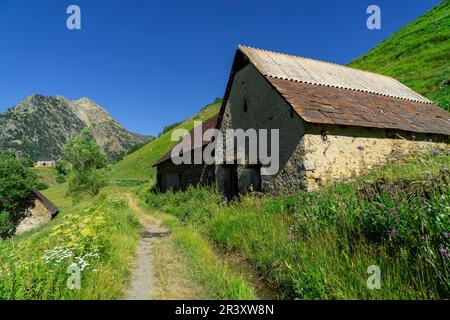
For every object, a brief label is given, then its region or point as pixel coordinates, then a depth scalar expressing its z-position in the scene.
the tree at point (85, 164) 32.78
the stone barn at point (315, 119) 8.50
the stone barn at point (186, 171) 14.45
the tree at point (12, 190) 31.46
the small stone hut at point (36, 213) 32.00
